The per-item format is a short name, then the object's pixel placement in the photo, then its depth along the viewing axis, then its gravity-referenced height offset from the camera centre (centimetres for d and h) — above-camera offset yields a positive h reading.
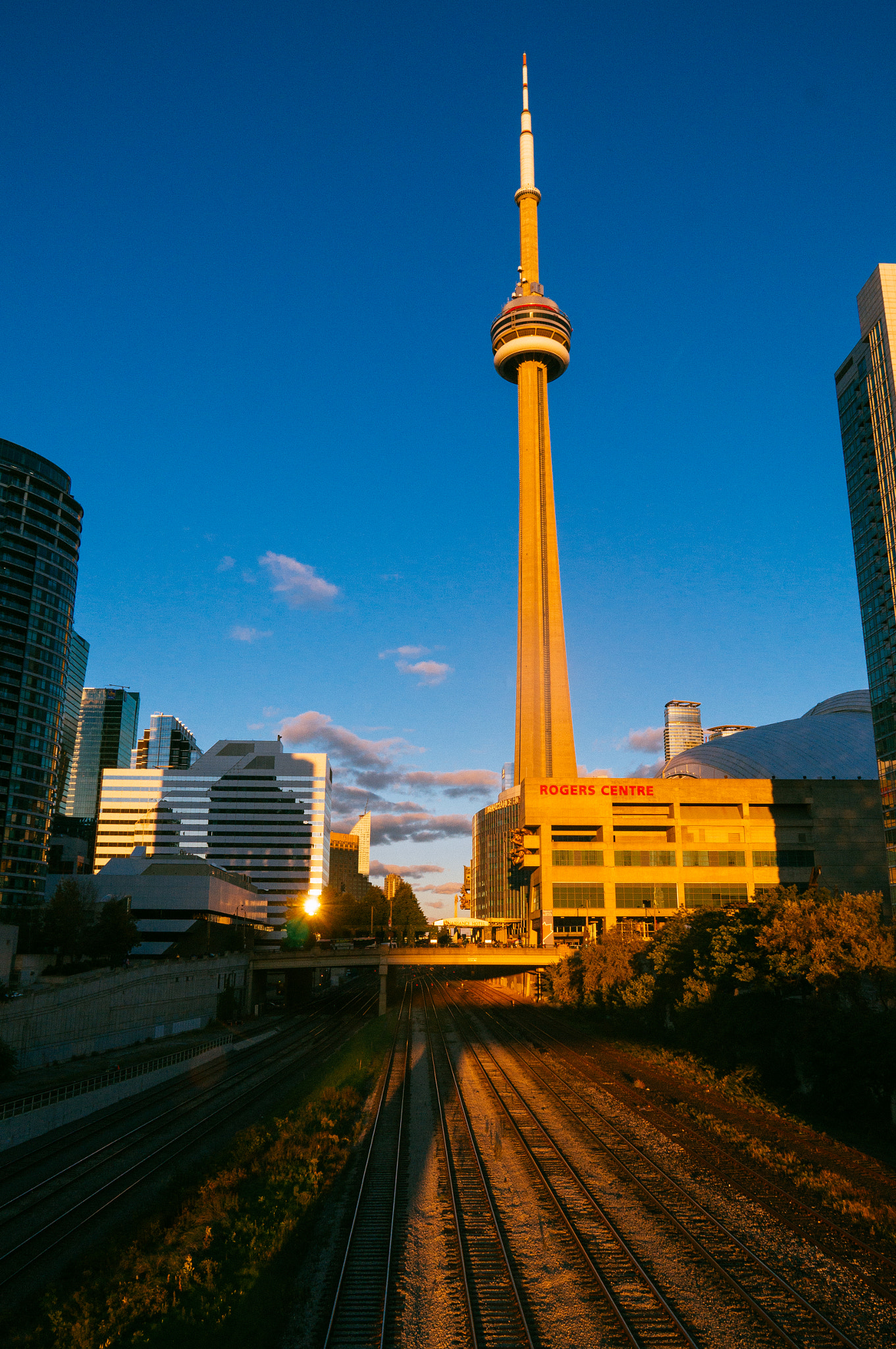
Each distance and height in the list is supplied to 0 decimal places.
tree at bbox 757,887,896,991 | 4119 -147
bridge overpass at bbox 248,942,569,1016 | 9012 -535
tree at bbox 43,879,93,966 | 8912 -211
